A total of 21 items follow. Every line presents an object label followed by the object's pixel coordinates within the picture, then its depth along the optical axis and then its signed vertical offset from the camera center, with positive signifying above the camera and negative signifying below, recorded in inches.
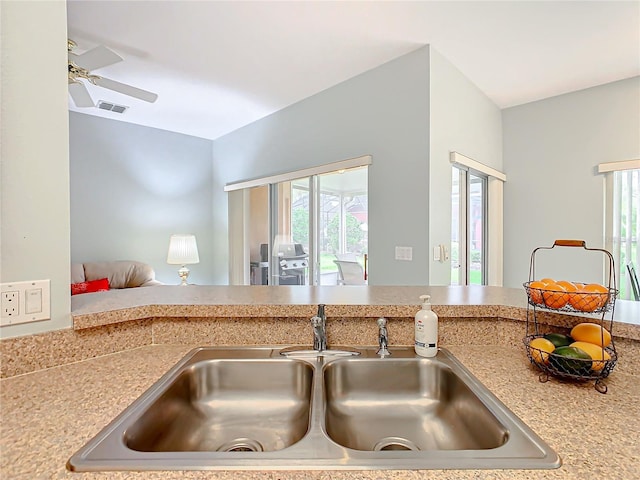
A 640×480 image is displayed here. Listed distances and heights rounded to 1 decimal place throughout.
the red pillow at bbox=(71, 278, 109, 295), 133.5 -19.4
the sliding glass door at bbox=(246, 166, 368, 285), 130.3 +4.6
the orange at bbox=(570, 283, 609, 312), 32.2 -6.0
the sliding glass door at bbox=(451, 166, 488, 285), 123.9 +4.0
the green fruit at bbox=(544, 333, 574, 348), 33.7 -10.4
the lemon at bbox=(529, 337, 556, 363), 32.2 -10.9
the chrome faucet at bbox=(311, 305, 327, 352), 40.0 -11.4
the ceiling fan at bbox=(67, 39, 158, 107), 89.2 +46.7
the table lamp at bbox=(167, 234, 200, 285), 167.0 -6.2
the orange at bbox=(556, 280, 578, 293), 34.0 -5.1
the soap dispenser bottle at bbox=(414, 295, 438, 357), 38.5 -10.9
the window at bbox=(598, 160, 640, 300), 122.6 +7.7
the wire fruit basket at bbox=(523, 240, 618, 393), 30.4 -10.2
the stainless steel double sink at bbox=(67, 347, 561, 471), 21.4 -15.6
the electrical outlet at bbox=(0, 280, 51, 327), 30.9 -6.0
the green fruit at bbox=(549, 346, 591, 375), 30.3 -11.3
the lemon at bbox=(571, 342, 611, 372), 30.1 -10.7
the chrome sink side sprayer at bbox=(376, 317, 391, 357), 39.9 -11.8
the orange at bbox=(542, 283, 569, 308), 33.7 -6.0
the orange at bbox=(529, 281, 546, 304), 35.4 -5.7
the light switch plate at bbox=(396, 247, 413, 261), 107.8 -5.0
